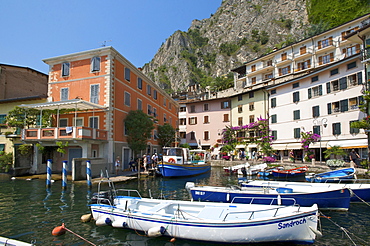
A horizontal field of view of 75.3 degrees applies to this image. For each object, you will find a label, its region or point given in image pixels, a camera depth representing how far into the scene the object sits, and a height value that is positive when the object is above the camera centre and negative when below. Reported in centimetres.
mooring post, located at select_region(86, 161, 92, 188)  1783 -223
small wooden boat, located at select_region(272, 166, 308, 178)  2386 -302
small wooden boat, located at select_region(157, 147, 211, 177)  2348 -225
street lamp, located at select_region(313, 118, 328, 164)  3219 +269
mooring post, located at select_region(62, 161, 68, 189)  1706 -254
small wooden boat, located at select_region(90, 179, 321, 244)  743 -266
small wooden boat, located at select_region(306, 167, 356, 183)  1789 -260
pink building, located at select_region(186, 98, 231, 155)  4981 +448
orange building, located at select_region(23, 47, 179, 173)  2144 +393
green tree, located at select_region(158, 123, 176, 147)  3709 +131
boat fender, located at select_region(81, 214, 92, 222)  998 -310
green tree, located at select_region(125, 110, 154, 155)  2659 +146
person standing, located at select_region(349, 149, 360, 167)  2678 -169
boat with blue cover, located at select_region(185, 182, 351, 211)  1141 -265
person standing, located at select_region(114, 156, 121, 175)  2328 -204
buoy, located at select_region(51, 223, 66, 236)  857 -312
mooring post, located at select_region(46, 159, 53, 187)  1755 -245
